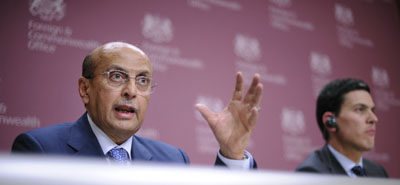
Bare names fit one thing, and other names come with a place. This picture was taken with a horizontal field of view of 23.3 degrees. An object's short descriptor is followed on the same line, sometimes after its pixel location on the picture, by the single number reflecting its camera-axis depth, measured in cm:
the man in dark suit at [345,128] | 249
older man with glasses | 211
